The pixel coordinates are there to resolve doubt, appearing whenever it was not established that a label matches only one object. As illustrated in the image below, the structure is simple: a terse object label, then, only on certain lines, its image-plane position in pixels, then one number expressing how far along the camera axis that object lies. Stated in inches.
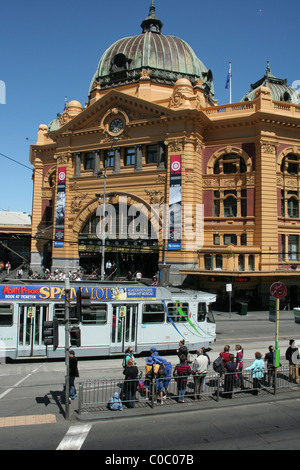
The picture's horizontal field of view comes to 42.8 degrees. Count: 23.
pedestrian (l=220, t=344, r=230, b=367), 512.7
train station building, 1366.9
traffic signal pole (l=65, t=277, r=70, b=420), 419.2
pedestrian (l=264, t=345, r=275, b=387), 531.0
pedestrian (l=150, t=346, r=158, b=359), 494.6
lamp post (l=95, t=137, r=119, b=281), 1229.7
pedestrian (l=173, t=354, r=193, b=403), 473.2
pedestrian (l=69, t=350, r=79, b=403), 475.5
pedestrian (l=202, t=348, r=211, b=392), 497.1
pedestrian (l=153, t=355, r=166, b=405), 469.4
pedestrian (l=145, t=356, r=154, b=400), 480.1
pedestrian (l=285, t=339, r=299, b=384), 551.2
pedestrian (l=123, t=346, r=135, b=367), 507.2
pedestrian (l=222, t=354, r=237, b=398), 490.2
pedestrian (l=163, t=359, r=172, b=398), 488.4
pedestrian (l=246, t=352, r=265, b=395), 502.3
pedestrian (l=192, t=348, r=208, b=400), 485.1
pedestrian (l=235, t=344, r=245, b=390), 511.8
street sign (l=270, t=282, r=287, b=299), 557.9
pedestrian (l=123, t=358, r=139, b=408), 451.8
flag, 1624.8
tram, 628.1
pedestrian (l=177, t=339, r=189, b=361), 520.7
